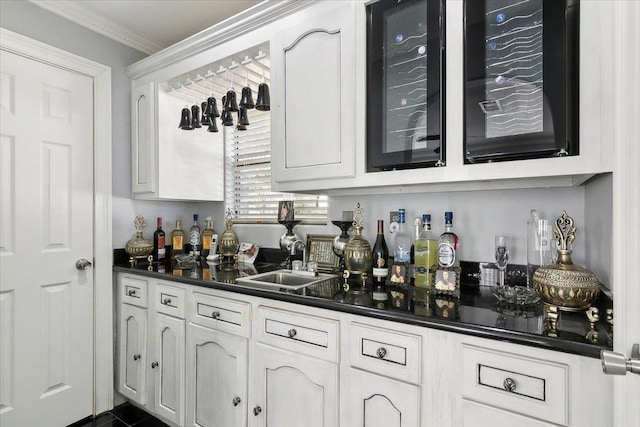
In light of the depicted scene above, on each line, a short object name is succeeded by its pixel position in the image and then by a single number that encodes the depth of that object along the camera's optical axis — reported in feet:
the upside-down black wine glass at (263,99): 5.53
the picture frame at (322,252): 6.39
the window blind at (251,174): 7.95
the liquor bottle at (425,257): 4.85
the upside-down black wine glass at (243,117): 5.96
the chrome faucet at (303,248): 6.66
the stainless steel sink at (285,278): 5.66
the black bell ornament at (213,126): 6.46
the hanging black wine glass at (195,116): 6.61
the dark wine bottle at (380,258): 5.12
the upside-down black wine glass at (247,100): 5.67
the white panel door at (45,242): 6.01
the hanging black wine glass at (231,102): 5.90
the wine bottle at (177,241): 8.27
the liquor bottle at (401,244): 5.29
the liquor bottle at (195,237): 8.27
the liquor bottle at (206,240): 8.18
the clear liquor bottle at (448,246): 4.47
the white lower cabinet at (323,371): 2.98
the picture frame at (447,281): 4.32
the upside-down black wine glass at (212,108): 6.24
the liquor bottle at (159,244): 7.95
